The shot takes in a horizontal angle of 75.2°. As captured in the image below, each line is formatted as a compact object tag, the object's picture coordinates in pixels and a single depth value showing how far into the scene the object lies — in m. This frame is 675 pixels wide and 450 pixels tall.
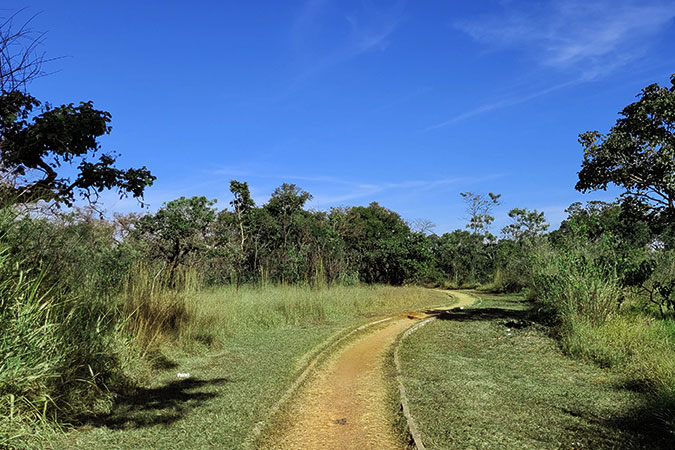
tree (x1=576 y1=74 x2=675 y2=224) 10.71
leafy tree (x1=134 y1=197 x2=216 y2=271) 16.81
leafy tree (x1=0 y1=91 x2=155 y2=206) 6.47
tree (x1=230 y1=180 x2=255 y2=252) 24.50
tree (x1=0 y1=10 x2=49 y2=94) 6.27
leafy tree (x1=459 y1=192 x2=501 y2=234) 44.34
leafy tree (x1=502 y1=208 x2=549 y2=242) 41.38
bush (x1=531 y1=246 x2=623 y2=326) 10.51
